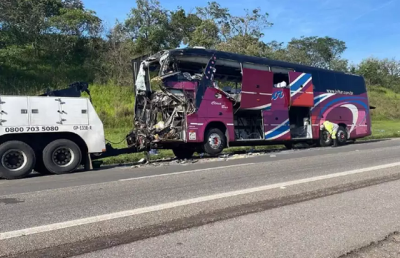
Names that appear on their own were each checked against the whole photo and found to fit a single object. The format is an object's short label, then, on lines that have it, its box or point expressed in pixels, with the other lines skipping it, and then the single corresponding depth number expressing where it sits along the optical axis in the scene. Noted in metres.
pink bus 12.97
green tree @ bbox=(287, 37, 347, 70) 64.75
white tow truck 10.02
